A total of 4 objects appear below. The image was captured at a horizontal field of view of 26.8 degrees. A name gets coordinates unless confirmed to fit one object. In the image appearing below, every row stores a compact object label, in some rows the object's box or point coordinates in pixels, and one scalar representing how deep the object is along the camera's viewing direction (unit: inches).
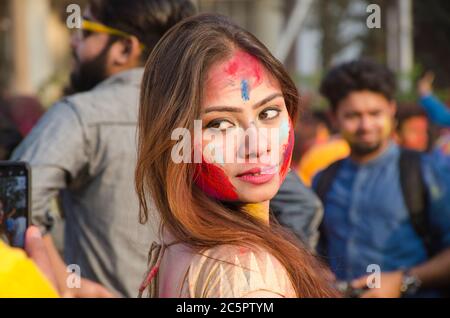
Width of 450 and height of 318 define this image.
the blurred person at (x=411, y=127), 303.6
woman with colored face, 70.8
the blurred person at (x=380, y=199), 170.4
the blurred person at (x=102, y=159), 120.1
